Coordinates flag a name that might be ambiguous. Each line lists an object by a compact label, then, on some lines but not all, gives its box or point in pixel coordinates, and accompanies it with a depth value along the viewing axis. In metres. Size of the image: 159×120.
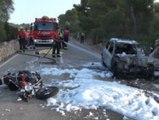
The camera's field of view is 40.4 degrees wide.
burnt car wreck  9.07
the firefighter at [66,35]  21.40
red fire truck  21.03
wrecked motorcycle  6.28
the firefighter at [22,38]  17.51
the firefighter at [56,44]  14.69
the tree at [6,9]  26.40
